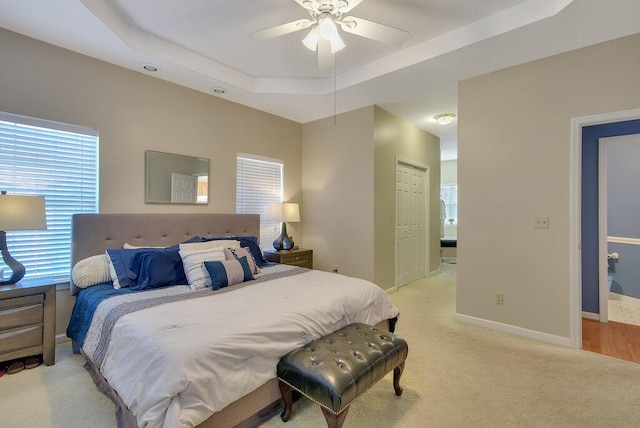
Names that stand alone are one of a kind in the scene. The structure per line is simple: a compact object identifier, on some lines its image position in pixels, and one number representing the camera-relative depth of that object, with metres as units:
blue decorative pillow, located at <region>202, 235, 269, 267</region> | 3.46
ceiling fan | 2.17
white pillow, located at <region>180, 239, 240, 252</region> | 2.98
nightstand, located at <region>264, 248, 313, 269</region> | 4.27
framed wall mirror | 3.41
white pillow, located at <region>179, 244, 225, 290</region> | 2.63
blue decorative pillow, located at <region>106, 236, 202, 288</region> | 2.61
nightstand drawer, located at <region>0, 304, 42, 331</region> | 2.28
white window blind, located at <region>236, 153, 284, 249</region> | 4.36
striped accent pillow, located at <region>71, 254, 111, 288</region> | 2.67
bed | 1.43
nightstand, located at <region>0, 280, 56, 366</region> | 2.29
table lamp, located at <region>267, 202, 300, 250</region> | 4.46
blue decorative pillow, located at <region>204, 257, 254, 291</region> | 2.59
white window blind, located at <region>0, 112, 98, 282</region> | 2.64
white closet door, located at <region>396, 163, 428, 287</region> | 4.96
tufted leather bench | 1.55
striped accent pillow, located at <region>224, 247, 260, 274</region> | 2.94
